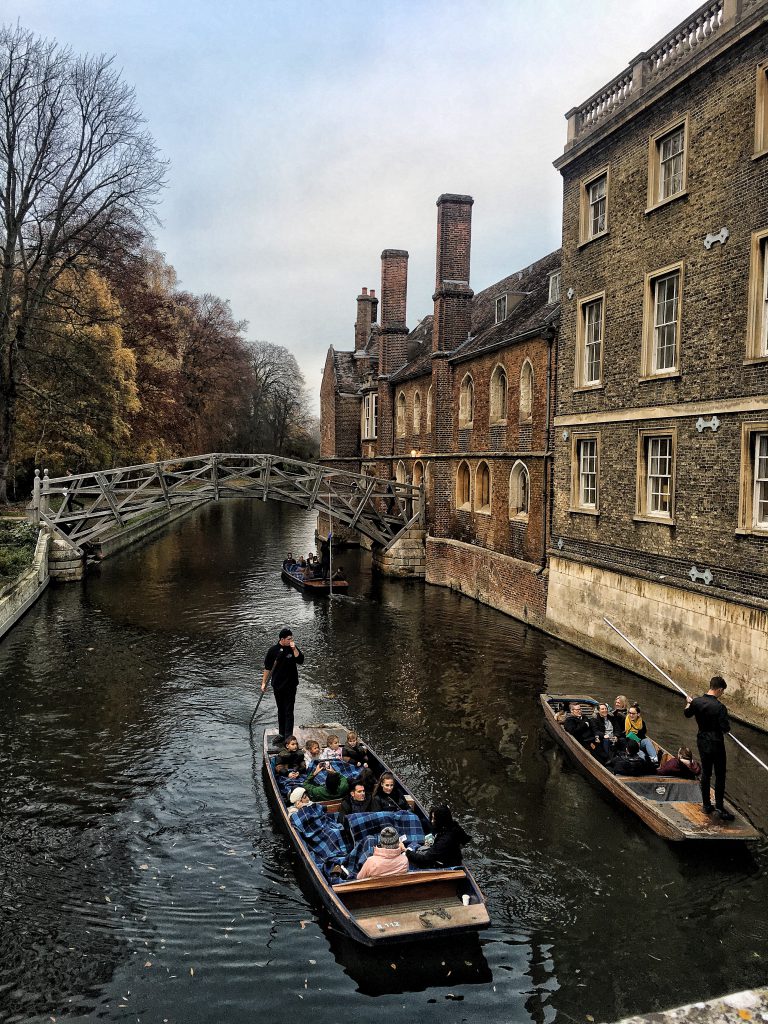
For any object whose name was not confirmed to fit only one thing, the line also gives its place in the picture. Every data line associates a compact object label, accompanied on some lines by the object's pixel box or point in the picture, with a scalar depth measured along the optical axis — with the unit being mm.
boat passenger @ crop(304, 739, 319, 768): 10711
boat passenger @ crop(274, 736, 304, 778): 10297
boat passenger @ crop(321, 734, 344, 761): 10906
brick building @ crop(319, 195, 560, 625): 21141
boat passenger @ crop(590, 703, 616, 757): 11328
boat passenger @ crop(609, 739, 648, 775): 10312
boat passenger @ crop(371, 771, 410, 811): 9156
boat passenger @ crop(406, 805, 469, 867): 7812
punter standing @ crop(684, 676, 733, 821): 8930
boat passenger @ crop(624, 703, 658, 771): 10984
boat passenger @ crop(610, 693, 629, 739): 11680
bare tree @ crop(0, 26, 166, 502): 28297
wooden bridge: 26703
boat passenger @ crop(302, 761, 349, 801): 9797
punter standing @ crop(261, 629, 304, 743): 11883
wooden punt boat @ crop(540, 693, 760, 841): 8883
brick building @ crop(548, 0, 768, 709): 12617
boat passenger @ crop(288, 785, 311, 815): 9219
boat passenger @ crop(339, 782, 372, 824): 9289
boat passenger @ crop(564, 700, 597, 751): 11380
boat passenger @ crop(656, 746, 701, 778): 10125
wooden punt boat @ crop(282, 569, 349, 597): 25781
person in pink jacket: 7641
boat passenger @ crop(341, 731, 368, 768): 10695
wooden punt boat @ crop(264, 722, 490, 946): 7023
